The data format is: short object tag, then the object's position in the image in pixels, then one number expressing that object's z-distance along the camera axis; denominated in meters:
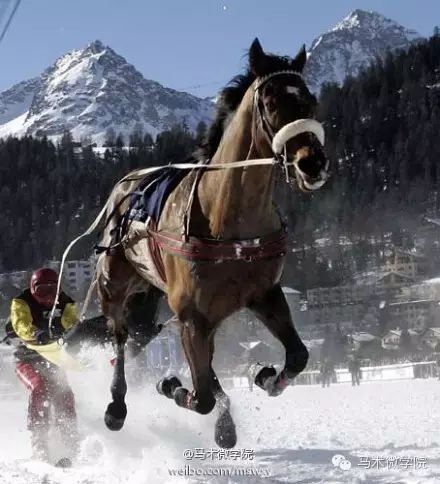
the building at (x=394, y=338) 64.49
